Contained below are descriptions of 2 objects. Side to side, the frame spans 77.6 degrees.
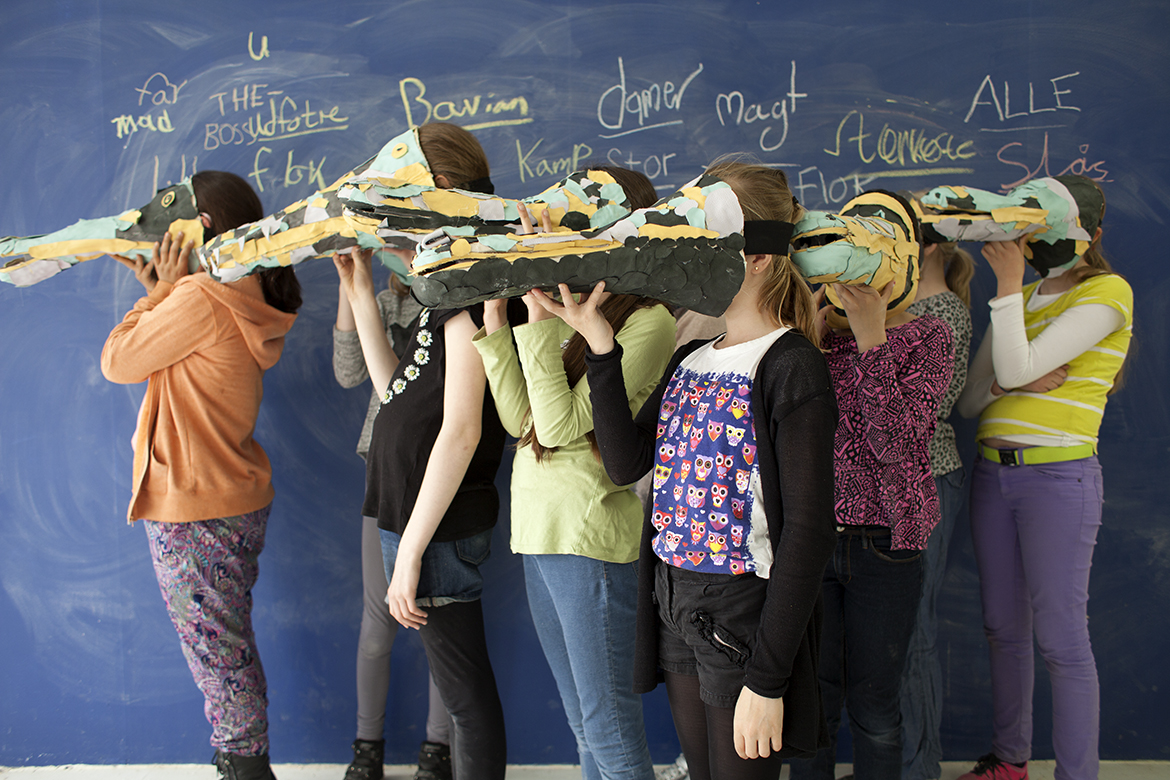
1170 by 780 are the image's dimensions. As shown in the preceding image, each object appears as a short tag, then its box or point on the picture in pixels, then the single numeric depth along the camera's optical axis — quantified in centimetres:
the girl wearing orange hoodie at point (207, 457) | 160
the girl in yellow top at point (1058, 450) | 159
